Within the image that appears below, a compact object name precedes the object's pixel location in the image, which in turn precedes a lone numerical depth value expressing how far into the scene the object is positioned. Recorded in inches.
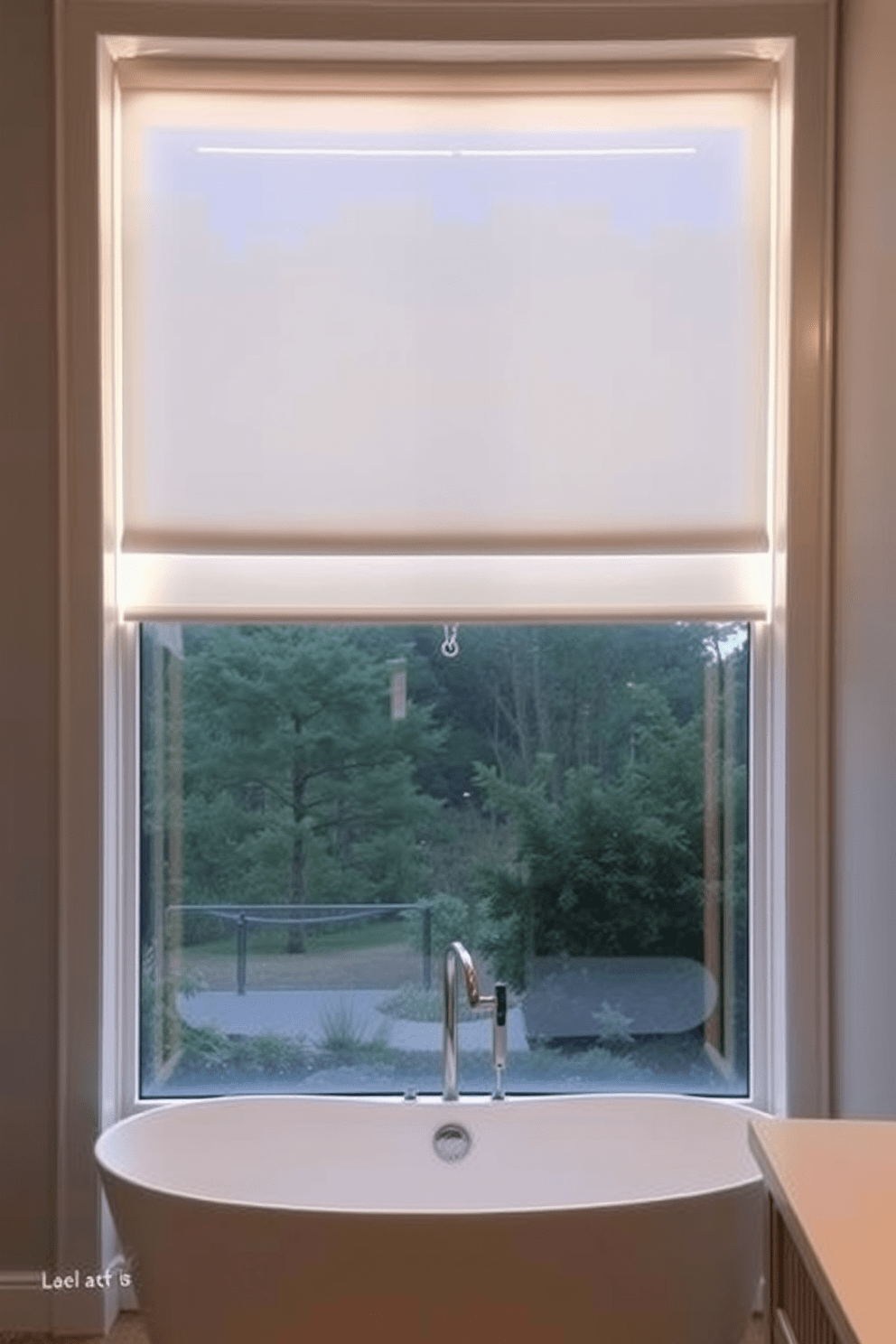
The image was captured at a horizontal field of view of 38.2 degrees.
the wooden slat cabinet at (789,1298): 54.7
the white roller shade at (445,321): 121.4
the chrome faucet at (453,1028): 118.8
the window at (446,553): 116.4
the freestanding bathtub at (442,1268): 91.8
